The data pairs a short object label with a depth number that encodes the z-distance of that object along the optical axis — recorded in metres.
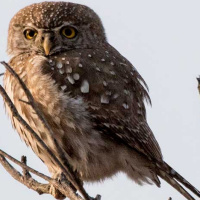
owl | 9.47
